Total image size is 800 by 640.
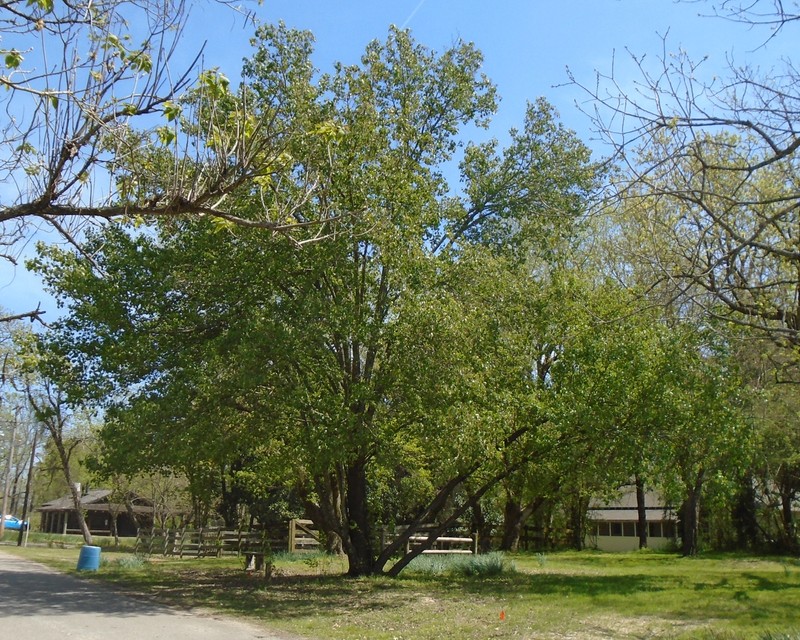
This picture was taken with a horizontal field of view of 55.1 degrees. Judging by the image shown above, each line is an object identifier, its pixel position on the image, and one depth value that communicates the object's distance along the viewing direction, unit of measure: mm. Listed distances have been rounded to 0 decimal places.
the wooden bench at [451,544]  25811
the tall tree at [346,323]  16594
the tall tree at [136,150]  6418
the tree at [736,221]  7969
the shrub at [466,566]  21516
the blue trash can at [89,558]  23062
